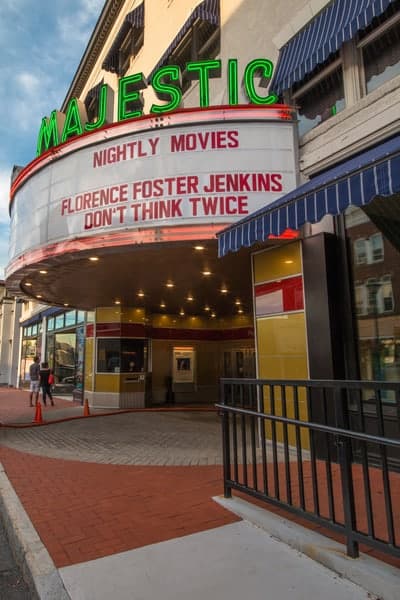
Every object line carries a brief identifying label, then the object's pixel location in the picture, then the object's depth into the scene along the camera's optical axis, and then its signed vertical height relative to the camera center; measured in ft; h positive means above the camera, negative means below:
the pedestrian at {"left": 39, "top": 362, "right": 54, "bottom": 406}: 53.10 -1.21
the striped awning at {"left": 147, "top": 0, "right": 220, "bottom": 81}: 35.78 +31.31
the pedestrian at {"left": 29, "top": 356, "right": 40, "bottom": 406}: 52.03 -0.51
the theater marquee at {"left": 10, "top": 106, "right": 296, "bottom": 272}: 24.89 +12.27
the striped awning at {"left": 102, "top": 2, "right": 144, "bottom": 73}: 50.83 +43.34
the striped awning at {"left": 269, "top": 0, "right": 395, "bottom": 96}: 20.90 +18.30
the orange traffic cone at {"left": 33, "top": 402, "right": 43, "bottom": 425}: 37.26 -4.22
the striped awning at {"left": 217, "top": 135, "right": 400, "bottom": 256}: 12.20 +5.79
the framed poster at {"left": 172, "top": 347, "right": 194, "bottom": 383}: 60.49 +0.35
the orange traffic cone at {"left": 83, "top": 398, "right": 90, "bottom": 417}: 41.73 -4.20
